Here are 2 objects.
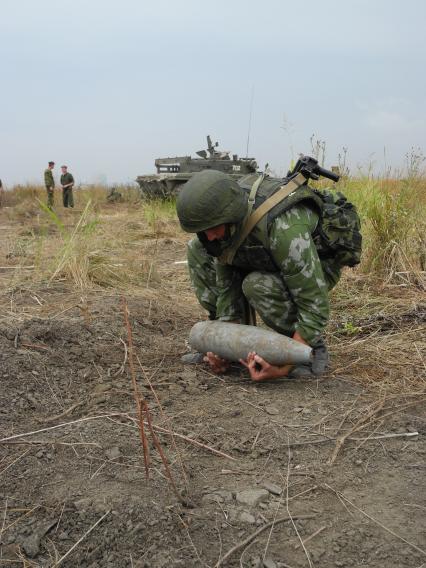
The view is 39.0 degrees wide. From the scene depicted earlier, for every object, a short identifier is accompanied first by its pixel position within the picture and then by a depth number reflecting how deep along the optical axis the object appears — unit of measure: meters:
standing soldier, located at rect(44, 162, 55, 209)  15.34
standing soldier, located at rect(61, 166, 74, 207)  16.33
